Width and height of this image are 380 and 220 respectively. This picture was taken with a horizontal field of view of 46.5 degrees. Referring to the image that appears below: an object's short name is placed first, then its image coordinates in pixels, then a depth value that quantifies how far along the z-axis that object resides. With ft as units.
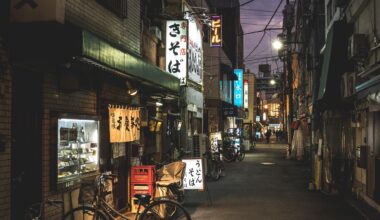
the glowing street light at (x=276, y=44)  95.40
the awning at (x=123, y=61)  26.20
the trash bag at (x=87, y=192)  30.38
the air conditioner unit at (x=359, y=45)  44.60
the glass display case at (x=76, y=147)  31.17
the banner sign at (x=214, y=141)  94.00
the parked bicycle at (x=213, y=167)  74.08
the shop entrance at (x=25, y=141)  26.48
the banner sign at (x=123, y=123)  38.99
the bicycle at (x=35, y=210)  25.07
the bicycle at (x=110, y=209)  28.96
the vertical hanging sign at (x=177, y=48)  60.80
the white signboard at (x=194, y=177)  50.24
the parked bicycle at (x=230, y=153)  112.13
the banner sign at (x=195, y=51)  71.41
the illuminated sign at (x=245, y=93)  184.77
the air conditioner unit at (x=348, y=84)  51.51
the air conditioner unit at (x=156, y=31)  60.23
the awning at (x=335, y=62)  53.83
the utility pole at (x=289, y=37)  128.67
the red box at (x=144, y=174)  40.63
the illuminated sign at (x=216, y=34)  93.66
